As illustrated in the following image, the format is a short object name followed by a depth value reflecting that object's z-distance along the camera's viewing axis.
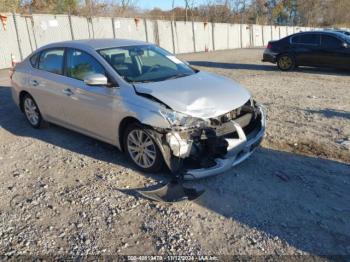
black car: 12.86
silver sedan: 4.10
